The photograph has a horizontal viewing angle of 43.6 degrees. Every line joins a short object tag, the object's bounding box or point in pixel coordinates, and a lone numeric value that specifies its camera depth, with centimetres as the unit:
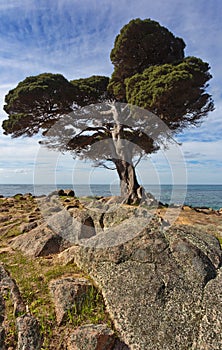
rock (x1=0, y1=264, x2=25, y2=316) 441
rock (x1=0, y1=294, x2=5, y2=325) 431
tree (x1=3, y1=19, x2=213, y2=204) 1206
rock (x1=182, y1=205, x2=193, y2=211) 1557
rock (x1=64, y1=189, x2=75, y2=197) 1803
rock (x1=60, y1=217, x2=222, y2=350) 395
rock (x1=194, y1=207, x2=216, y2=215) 1538
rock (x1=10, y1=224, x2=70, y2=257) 647
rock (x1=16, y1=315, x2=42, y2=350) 379
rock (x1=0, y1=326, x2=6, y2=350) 382
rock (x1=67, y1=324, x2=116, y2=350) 371
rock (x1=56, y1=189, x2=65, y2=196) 1709
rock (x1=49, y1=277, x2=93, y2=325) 427
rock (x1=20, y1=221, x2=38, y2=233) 816
